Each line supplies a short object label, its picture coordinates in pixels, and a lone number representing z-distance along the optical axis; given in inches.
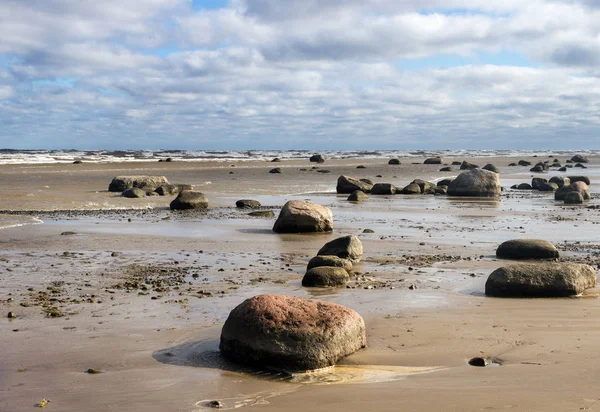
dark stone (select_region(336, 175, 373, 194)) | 1115.9
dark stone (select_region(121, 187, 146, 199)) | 987.9
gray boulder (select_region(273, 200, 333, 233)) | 604.4
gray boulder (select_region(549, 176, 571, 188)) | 1254.9
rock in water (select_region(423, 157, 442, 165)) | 2577.5
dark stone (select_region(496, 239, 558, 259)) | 458.9
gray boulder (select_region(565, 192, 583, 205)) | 941.8
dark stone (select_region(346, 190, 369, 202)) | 969.2
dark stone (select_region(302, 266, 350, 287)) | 373.4
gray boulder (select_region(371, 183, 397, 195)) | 1085.8
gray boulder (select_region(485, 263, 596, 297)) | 343.3
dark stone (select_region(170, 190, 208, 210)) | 824.3
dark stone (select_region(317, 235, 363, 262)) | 442.9
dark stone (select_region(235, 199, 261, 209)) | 857.5
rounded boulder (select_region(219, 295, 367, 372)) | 237.1
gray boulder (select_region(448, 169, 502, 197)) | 1054.4
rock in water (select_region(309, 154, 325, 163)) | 2608.3
